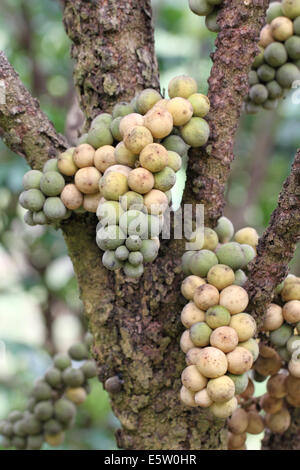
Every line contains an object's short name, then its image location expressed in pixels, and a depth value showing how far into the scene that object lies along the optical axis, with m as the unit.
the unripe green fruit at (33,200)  1.23
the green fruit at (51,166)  1.24
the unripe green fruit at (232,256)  1.23
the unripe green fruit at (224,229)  1.29
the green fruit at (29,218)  1.25
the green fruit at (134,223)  1.13
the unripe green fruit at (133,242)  1.12
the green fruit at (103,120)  1.23
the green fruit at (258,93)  1.38
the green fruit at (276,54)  1.35
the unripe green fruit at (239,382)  1.18
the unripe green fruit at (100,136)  1.22
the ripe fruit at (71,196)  1.23
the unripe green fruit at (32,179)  1.24
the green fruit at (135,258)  1.13
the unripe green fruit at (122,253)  1.13
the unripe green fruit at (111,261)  1.14
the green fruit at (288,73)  1.37
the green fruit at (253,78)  1.38
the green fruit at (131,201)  1.15
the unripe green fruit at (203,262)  1.22
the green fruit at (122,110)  1.23
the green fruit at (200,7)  1.28
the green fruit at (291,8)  1.34
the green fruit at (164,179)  1.17
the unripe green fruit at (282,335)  1.26
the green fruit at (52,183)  1.23
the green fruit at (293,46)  1.34
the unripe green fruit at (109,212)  1.14
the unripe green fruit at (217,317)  1.19
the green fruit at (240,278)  1.23
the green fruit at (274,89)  1.38
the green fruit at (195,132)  1.21
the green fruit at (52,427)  1.48
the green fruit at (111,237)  1.13
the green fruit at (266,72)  1.37
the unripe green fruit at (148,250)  1.14
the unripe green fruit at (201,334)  1.19
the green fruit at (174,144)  1.20
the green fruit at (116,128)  1.21
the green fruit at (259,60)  1.37
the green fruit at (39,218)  1.23
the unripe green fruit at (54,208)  1.23
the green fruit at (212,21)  1.30
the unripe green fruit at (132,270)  1.14
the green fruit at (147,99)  1.20
